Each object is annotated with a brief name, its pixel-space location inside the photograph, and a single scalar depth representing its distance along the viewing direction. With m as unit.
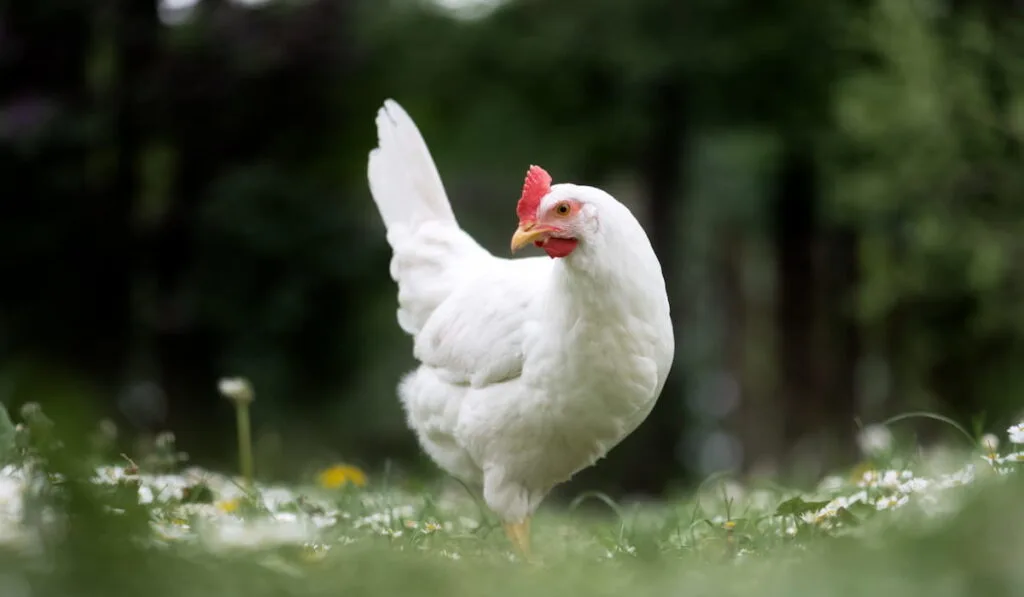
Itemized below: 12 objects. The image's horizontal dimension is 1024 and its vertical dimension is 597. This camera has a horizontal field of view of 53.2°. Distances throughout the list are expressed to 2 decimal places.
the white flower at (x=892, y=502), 2.81
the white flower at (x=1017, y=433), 2.77
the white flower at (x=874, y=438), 4.34
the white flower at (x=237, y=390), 3.96
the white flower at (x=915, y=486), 2.89
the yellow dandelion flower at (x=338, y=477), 4.51
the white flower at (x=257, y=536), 1.89
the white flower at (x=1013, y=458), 2.80
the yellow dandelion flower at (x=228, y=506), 3.28
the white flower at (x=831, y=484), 3.72
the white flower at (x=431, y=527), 3.15
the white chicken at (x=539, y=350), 3.10
